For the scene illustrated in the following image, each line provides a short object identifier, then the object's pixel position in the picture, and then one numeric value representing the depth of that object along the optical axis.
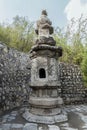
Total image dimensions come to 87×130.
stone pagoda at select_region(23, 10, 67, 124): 3.14
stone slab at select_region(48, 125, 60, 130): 2.58
